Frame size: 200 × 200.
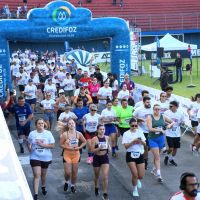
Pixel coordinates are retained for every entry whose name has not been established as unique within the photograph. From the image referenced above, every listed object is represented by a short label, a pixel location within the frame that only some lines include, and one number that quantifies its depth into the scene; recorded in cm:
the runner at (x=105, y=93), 1603
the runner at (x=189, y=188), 507
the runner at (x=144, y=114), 1148
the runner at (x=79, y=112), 1249
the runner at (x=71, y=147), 960
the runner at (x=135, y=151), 948
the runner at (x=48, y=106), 1455
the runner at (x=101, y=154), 939
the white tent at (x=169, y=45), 3041
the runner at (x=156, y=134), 1047
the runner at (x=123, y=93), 1532
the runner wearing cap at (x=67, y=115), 1227
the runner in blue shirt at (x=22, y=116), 1252
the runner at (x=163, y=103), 1238
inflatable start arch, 1859
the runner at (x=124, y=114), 1225
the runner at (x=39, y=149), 939
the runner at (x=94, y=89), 1681
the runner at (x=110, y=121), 1225
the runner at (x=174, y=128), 1145
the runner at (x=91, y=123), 1187
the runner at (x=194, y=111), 1313
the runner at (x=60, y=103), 1441
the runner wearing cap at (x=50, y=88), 1680
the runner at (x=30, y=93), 1677
